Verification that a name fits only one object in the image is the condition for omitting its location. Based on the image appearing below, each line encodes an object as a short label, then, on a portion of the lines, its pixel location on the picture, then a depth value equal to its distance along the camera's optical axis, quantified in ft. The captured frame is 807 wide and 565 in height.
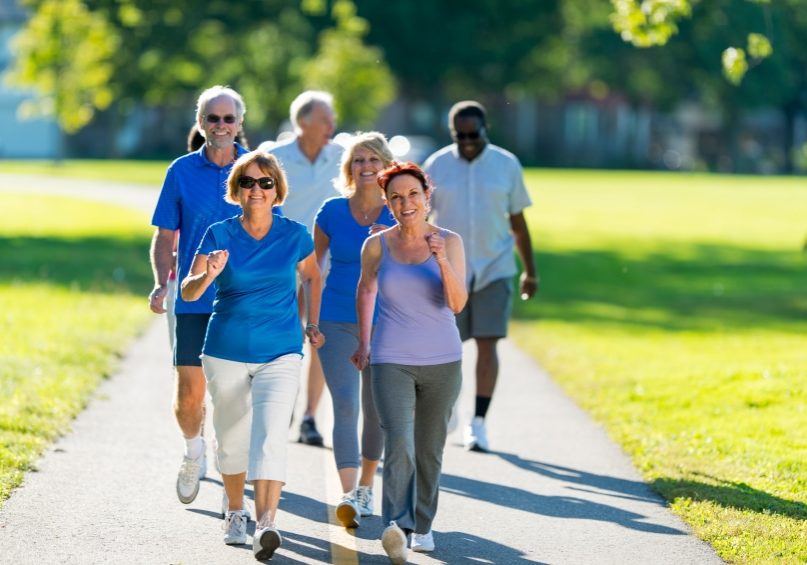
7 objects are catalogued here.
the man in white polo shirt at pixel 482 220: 62.54
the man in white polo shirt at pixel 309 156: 59.77
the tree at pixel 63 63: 355.56
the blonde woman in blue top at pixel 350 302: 48.60
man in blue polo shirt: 47.55
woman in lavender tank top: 42.55
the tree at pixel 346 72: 346.13
